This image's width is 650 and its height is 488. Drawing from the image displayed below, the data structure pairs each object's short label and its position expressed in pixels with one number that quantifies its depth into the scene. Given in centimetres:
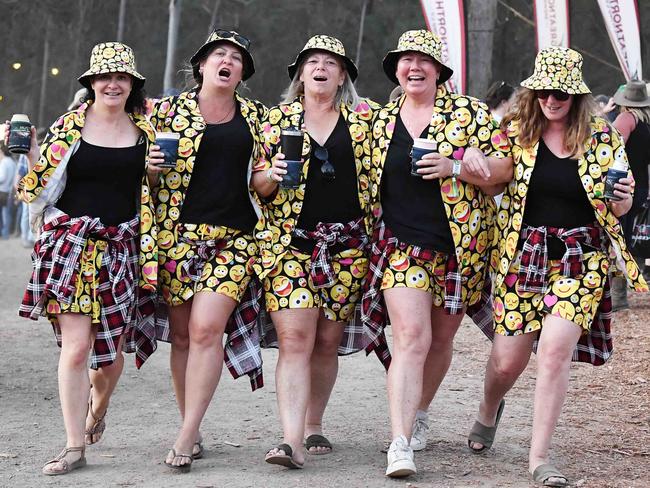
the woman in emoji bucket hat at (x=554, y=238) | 566
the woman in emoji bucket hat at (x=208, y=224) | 596
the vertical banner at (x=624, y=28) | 1514
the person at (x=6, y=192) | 2306
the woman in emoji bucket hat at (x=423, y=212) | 586
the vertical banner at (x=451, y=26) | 1501
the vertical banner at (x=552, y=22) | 1552
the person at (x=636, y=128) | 1098
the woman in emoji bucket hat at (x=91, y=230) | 583
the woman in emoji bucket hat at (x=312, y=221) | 600
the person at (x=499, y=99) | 1170
